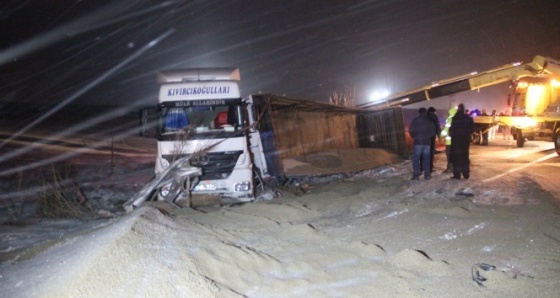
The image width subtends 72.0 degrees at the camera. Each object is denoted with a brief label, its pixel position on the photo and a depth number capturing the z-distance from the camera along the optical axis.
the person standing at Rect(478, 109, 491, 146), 21.55
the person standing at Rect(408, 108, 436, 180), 9.91
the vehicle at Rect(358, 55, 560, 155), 15.45
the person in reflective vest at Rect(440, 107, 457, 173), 10.55
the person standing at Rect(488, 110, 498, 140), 20.83
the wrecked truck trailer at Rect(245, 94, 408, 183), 11.72
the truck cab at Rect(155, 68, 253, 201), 8.62
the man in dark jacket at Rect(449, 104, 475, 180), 9.39
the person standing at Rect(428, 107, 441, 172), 10.25
